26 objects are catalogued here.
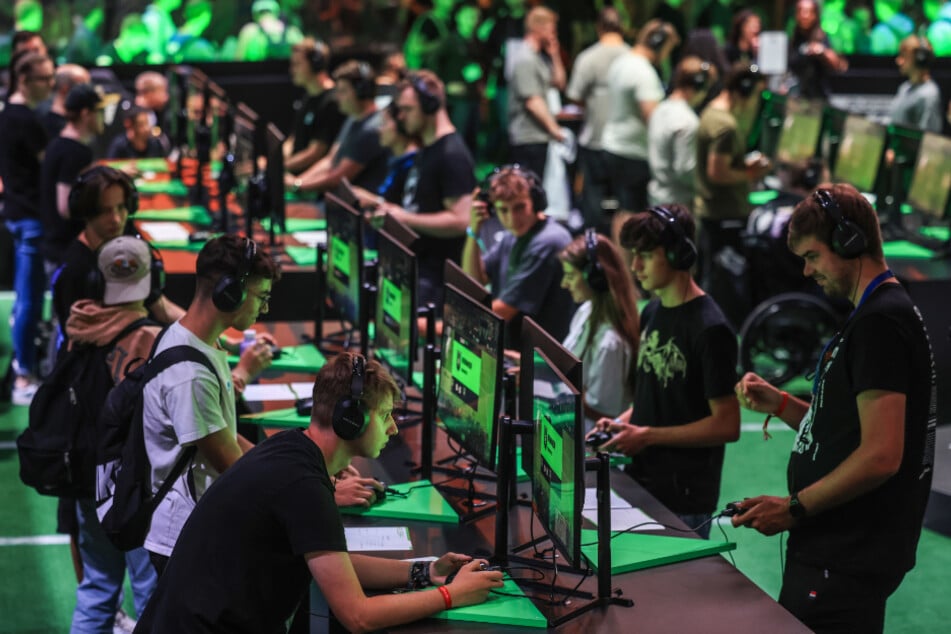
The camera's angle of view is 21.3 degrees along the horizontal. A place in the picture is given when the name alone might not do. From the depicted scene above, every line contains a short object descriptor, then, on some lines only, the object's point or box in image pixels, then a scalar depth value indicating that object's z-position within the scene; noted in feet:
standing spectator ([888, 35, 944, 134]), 59.52
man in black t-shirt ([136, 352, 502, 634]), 18.01
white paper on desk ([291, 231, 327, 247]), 45.96
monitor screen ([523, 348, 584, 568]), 19.53
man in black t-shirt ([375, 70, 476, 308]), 40.89
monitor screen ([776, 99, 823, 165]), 56.14
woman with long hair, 28.14
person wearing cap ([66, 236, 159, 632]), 26.00
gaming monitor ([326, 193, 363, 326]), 33.32
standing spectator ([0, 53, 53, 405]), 46.38
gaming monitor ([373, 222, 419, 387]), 28.65
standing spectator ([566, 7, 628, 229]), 62.02
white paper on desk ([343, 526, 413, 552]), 22.83
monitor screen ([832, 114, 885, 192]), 50.26
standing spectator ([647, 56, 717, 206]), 50.26
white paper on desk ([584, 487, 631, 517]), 24.57
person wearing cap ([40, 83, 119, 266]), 42.08
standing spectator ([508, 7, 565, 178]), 64.09
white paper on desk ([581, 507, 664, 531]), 23.58
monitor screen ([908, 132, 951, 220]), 46.02
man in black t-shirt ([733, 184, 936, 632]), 20.52
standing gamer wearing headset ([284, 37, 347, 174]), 53.78
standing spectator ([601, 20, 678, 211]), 56.63
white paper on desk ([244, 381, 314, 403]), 31.28
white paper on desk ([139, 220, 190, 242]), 45.69
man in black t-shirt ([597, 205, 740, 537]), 24.94
